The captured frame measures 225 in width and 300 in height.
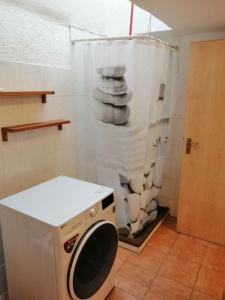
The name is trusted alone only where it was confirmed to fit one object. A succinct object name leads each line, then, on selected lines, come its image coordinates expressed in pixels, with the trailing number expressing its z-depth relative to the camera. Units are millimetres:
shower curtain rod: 1881
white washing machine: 1325
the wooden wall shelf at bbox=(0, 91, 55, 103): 1559
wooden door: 2061
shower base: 2266
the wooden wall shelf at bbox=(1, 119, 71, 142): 1649
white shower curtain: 1990
